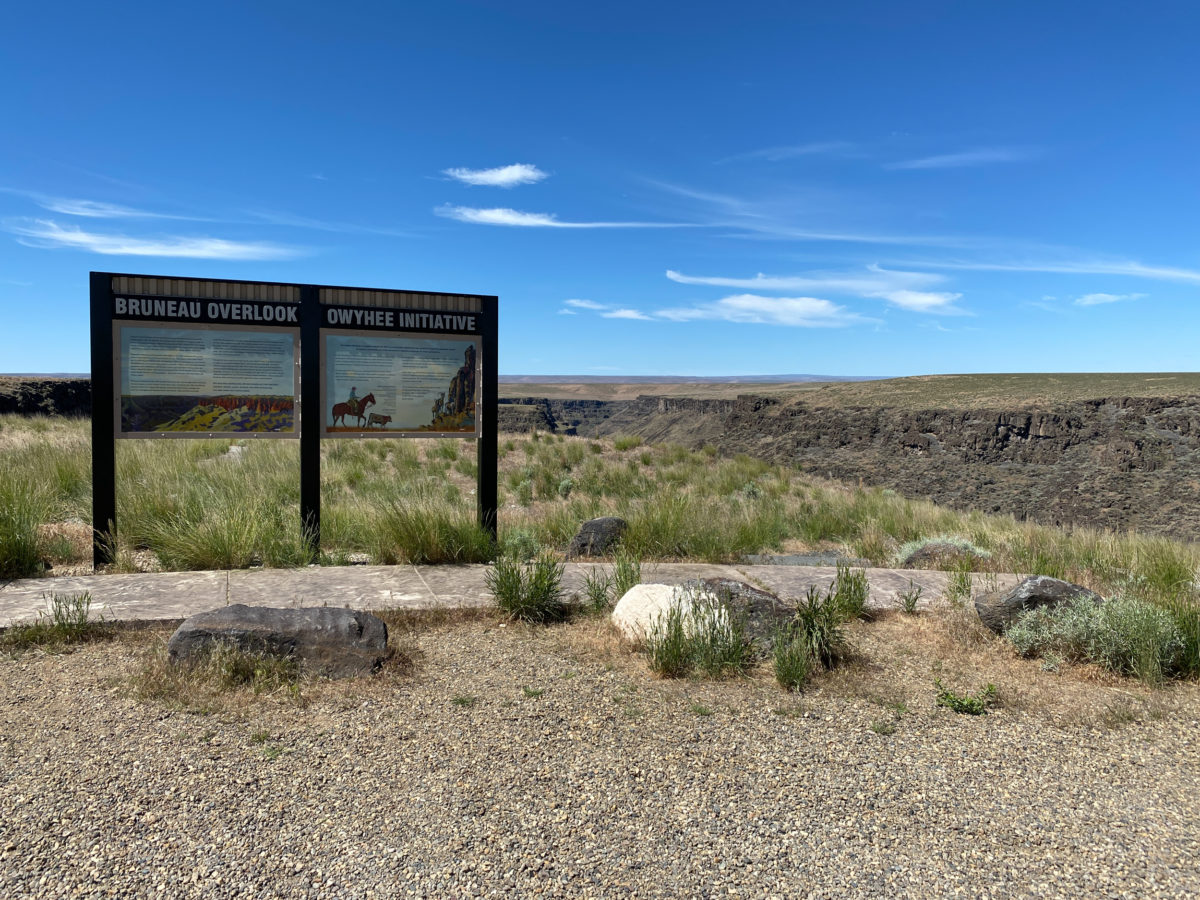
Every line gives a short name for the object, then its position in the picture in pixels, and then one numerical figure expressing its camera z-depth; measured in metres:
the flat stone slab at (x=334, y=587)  5.32
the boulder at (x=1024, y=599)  5.15
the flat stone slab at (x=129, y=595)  4.88
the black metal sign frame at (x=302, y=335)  6.46
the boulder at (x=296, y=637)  4.09
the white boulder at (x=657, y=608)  4.61
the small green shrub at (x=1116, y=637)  4.53
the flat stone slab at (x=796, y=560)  8.16
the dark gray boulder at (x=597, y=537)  7.94
